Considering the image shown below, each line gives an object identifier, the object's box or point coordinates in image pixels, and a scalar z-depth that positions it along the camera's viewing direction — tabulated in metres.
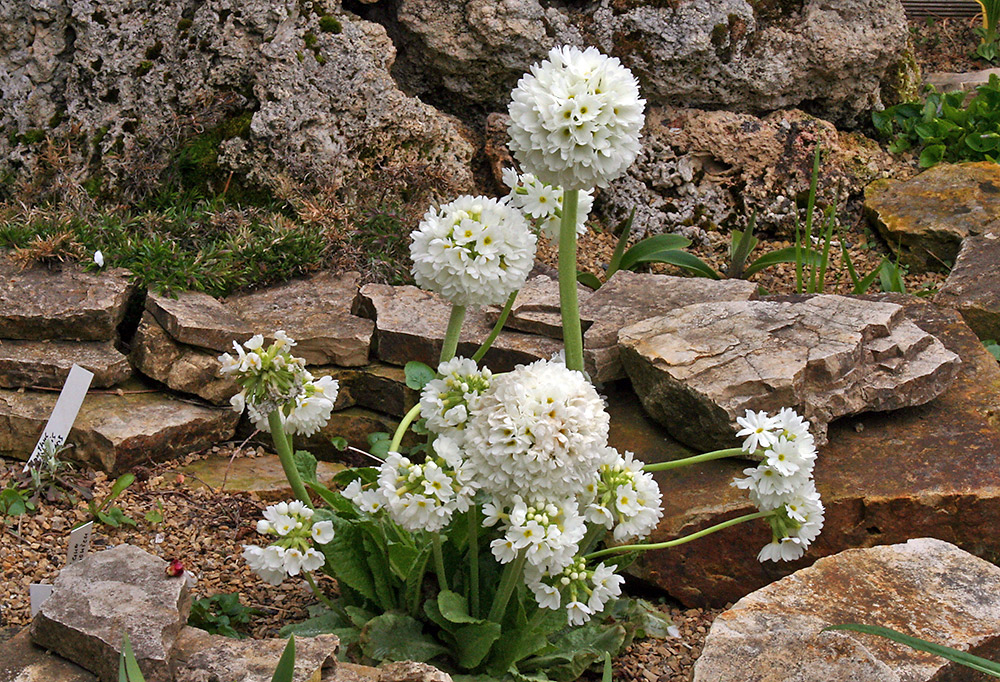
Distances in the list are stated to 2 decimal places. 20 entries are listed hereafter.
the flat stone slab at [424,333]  3.88
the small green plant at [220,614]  2.75
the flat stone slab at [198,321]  3.87
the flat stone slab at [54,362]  3.78
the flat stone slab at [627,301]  3.66
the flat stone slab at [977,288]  4.37
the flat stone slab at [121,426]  3.65
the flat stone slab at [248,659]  2.13
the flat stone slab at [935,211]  5.17
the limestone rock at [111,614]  2.22
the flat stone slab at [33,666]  2.24
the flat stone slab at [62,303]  3.86
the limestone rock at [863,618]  2.37
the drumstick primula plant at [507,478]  1.95
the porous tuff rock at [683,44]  5.13
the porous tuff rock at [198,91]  4.75
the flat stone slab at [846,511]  3.12
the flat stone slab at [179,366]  3.92
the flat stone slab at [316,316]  3.97
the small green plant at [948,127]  5.71
